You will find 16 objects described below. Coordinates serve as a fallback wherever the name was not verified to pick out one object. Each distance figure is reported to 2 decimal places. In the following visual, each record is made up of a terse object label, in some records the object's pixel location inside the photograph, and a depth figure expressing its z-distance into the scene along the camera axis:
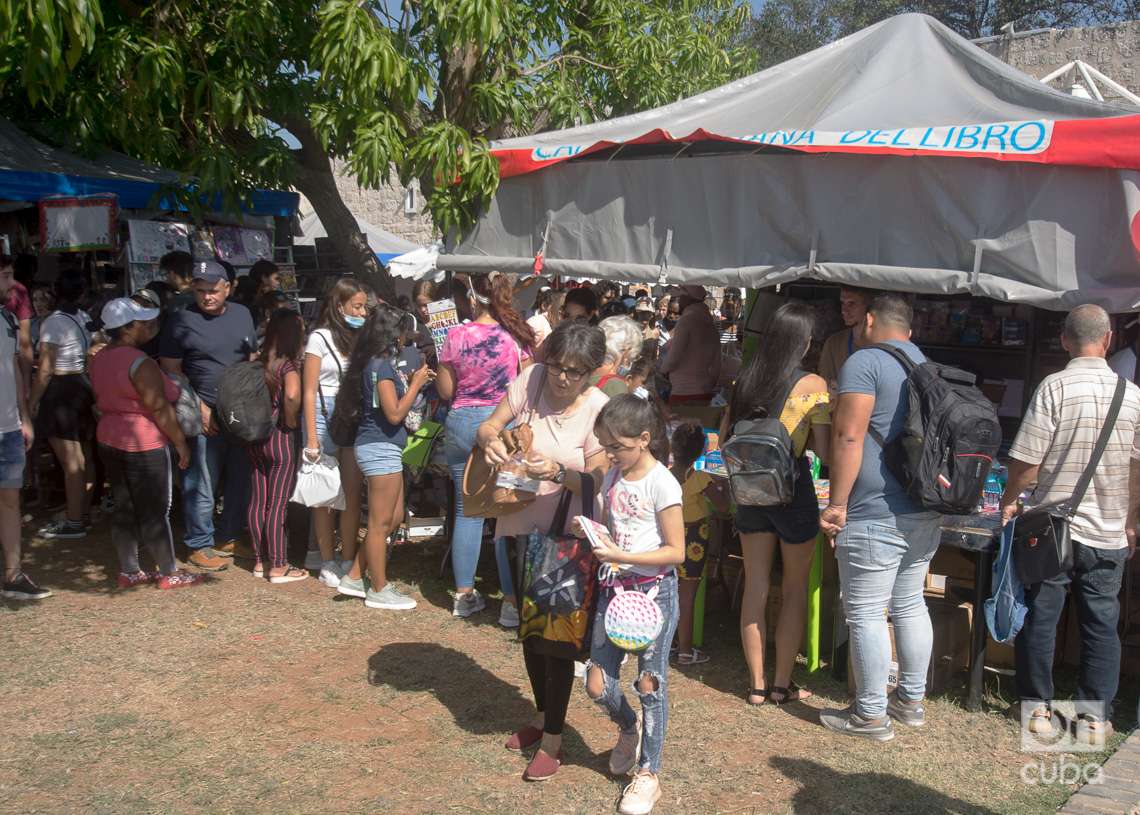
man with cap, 6.16
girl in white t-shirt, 3.48
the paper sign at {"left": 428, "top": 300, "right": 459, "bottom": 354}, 6.74
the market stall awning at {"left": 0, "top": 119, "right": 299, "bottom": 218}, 8.42
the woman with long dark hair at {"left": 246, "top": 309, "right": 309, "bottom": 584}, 6.04
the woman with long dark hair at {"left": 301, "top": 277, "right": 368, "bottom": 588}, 5.72
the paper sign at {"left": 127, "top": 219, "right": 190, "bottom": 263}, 7.96
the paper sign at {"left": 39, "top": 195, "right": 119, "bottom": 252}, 8.03
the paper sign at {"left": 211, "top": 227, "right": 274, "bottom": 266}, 8.65
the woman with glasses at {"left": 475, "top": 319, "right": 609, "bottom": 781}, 3.73
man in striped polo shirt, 4.15
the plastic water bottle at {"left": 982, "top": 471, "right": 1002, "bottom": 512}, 4.84
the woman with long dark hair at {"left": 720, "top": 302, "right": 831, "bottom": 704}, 4.39
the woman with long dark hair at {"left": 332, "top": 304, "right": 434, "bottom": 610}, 5.47
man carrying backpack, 4.10
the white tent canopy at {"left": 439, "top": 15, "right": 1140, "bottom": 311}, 4.44
